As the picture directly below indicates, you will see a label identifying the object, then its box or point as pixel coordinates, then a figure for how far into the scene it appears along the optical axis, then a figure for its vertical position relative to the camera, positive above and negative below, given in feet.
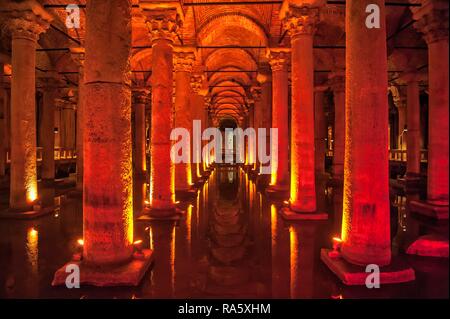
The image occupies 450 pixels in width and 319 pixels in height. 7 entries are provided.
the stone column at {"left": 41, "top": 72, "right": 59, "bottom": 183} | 60.80 +6.55
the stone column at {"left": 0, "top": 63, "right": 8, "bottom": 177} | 48.65 +5.14
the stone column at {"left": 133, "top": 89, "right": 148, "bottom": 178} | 83.51 +7.60
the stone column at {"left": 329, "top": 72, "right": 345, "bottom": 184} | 63.21 +7.13
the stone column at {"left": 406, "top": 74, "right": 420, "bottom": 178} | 56.44 +5.34
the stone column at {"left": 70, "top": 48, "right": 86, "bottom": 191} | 46.34 +10.35
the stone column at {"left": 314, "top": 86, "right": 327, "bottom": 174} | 74.43 +8.08
